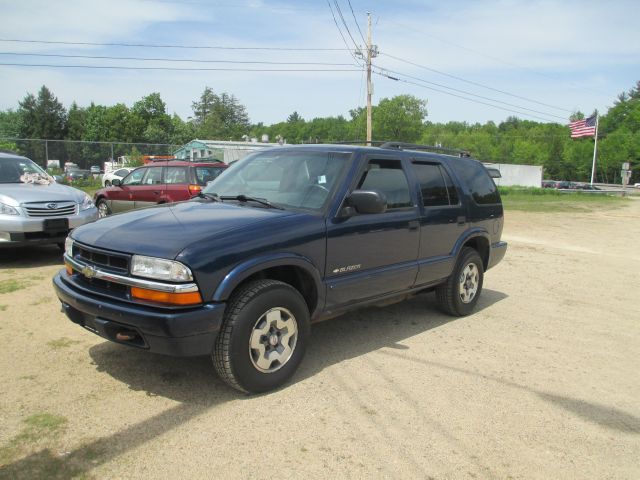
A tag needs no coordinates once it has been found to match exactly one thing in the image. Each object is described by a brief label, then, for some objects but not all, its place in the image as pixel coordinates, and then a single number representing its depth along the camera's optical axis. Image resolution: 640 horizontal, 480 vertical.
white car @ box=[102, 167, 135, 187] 21.34
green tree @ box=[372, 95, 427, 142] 99.12
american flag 48.56
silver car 7.30
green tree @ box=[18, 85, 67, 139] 88.12
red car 10.99
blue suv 3.34
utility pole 32.84
